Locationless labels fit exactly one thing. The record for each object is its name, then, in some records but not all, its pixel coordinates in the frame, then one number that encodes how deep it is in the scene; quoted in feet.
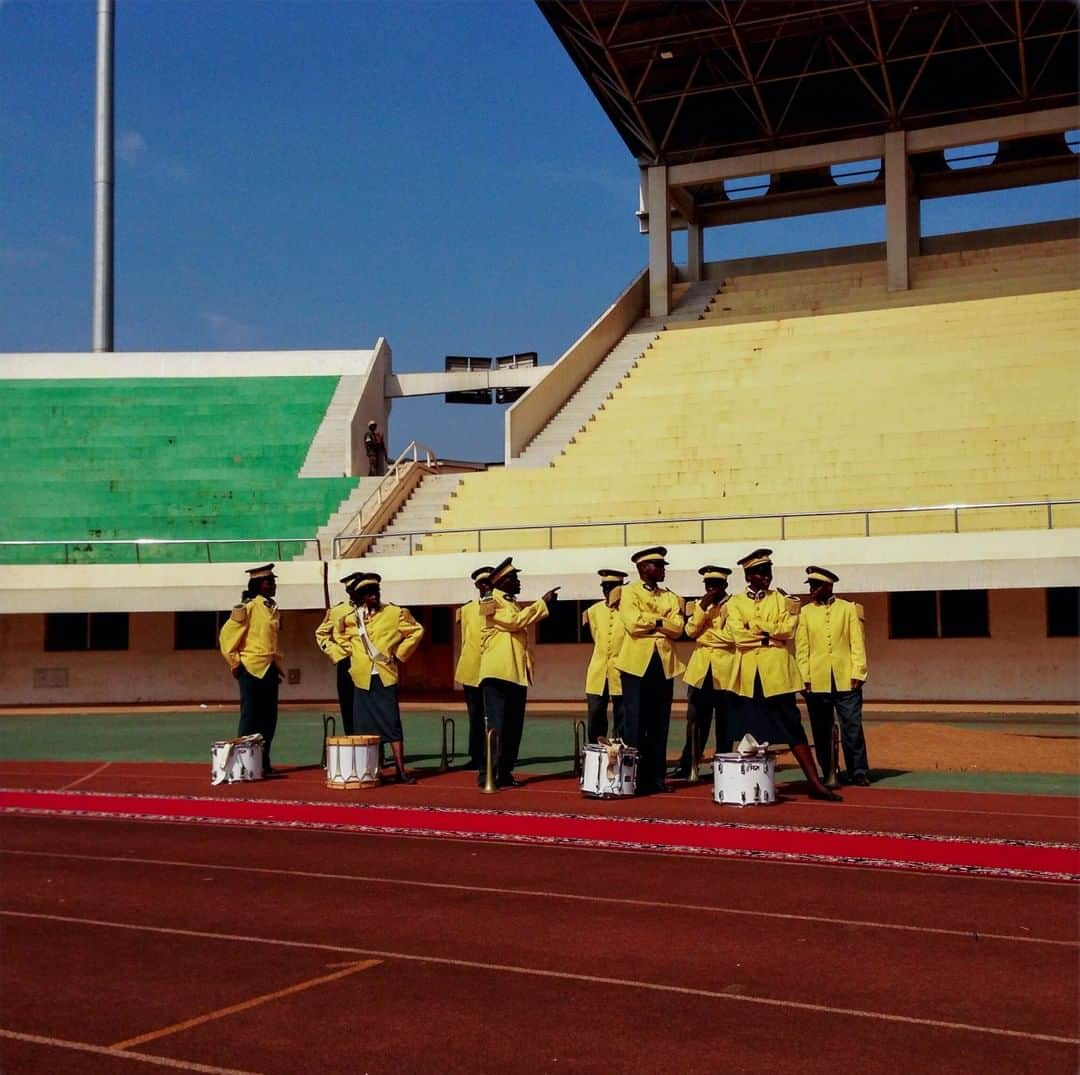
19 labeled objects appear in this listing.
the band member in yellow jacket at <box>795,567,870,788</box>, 41.42
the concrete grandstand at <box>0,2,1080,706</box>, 74.74
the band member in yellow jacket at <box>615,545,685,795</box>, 39.88
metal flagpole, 132.16
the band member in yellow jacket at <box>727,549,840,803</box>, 37.93
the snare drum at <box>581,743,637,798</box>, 39.09
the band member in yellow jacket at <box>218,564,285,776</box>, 45.88
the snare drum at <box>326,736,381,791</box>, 42.14
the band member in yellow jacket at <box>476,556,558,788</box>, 41.45
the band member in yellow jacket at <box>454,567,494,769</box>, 43.16
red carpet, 29.40
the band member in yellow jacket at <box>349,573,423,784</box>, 43.42
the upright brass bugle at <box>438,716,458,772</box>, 46.98
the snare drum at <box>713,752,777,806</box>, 37.29
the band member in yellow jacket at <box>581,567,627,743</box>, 41.09
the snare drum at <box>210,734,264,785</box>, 43.73
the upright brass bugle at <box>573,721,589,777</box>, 43.93
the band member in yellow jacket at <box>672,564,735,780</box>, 39.04
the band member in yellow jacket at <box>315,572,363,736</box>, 44.11
